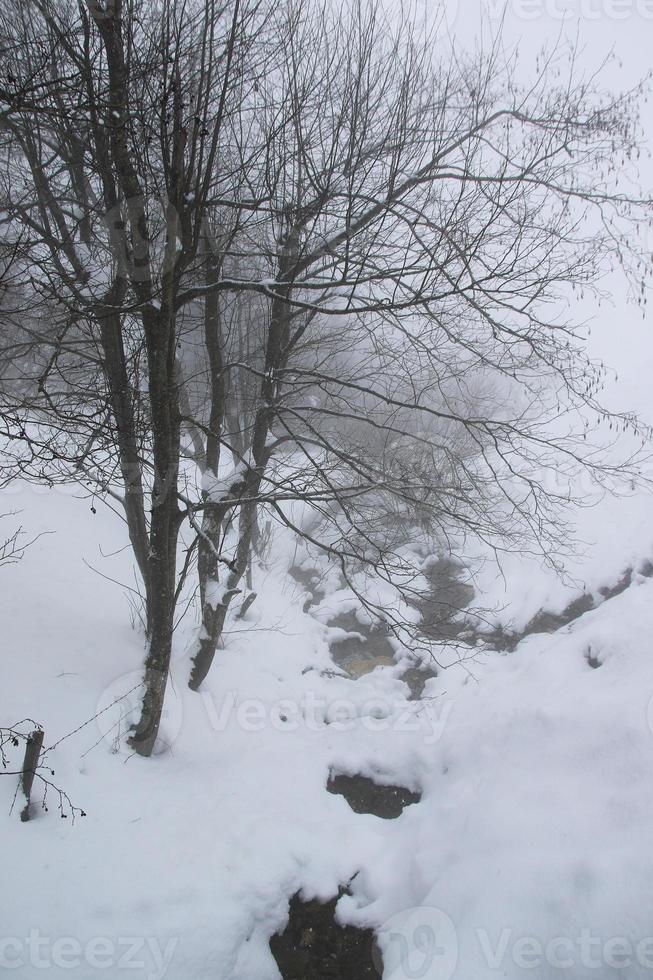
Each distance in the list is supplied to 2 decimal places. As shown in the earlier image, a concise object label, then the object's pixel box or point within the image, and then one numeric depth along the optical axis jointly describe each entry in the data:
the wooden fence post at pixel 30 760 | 3.30
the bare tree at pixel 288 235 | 3.33
